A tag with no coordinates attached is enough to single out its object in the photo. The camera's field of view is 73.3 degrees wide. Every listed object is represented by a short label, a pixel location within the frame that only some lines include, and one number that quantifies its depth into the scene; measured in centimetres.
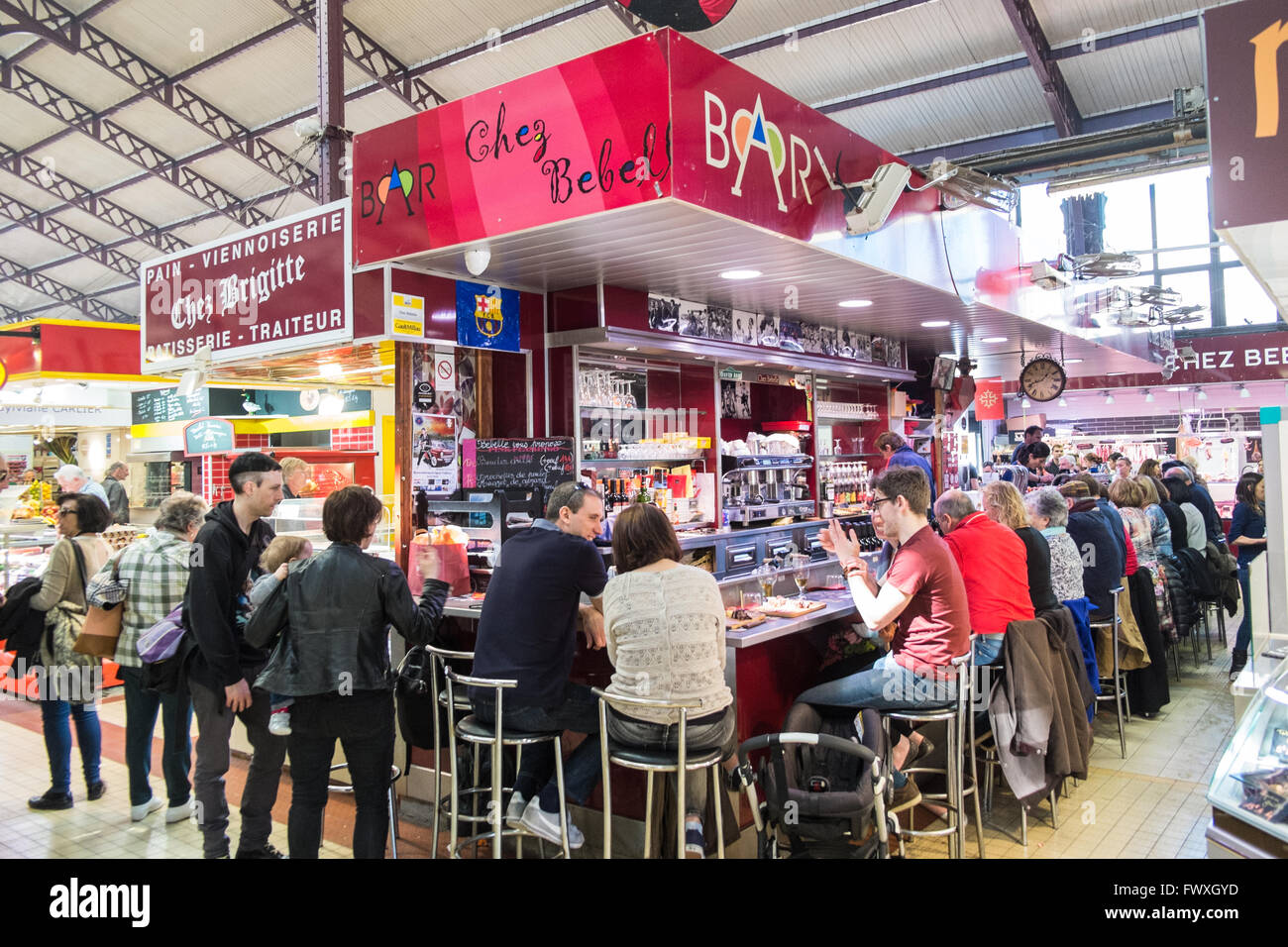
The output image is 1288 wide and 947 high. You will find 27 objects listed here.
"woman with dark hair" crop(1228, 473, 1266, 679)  659
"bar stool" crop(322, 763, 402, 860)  362
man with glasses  344
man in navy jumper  330
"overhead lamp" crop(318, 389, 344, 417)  1159
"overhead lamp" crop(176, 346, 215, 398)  614
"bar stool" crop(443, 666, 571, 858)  323
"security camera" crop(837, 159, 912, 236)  480
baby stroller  266
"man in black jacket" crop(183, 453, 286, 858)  345
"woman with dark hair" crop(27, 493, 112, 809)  440
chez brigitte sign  516
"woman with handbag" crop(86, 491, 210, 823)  407
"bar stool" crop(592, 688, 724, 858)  292
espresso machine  723
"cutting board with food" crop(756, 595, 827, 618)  395
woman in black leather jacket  309
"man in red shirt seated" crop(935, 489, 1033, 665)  388
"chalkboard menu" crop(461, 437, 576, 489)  519
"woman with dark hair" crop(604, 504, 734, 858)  297
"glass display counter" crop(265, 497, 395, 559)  674
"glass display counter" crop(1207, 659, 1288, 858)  216
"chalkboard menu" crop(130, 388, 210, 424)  1164
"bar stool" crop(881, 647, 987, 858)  344
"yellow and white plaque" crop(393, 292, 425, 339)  488
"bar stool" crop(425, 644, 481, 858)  359
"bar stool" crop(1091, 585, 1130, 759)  507
